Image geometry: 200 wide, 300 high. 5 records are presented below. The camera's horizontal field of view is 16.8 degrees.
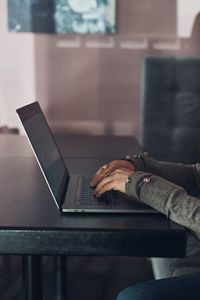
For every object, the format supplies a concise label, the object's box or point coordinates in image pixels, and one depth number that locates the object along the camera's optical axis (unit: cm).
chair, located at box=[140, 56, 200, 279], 324
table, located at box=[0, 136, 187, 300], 166
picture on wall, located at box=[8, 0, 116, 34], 357
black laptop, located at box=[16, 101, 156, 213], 179
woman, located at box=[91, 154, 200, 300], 171
